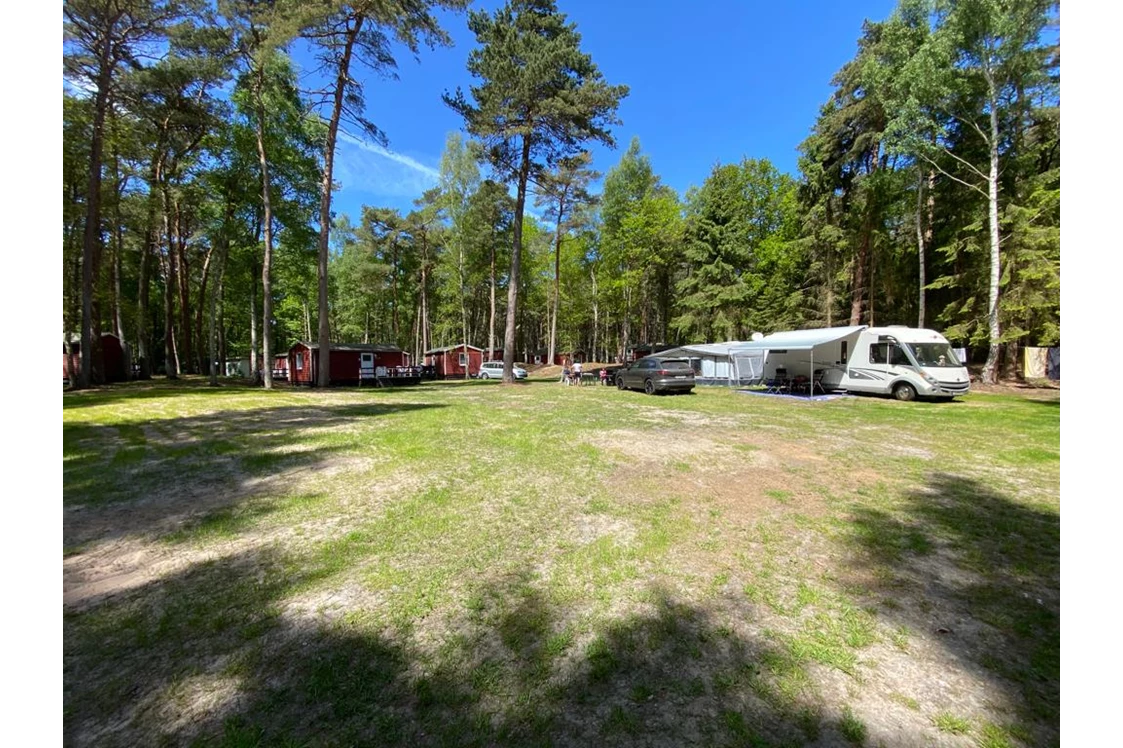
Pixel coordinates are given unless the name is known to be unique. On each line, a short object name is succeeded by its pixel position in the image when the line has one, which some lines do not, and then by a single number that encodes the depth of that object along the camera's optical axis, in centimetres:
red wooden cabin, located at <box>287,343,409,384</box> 2542
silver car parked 3291
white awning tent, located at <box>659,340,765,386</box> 2206
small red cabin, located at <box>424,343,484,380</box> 3825
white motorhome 1311
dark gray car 1688
